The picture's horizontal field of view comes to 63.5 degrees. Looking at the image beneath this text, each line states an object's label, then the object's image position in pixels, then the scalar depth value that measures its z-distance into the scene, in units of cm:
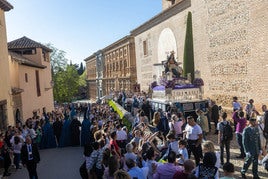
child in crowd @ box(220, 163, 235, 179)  302
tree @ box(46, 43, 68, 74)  3685
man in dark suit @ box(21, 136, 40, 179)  583
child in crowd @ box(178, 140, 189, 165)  457
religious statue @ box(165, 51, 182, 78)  1234
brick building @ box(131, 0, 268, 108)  1083
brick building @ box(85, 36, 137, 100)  2973
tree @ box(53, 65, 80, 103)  3589
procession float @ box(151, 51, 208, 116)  1041
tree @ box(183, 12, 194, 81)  1613
